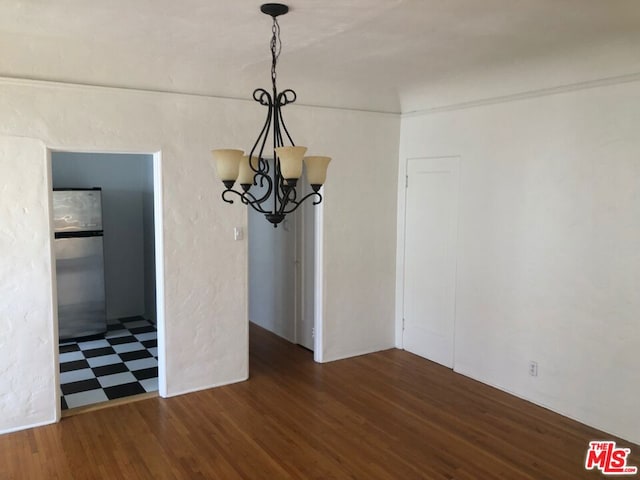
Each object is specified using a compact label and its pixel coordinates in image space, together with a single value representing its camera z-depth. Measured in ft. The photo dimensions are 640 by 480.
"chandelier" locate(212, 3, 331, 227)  8.14
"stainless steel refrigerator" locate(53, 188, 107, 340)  17.80
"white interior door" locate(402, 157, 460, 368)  15.93
